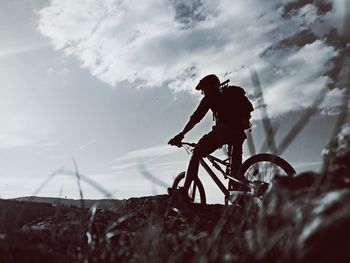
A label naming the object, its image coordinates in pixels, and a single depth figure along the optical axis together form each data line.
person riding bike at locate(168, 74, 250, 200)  6.18
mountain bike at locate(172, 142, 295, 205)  5.69
